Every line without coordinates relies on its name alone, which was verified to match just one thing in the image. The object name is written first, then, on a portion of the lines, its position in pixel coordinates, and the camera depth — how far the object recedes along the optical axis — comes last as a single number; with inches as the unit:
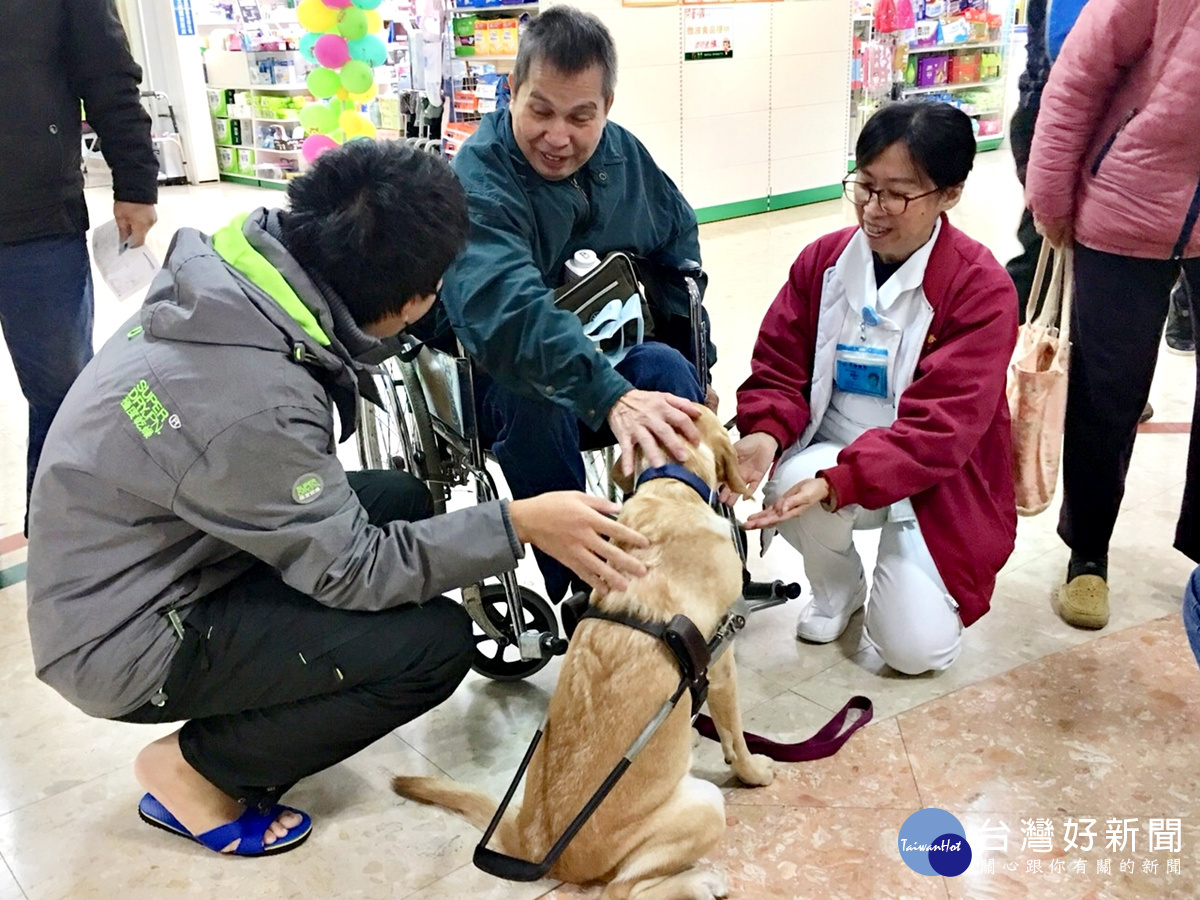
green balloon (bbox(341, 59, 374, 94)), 272.7
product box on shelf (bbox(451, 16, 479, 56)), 261.4
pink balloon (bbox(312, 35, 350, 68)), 265.0
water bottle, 81.6
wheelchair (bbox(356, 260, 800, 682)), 76.8
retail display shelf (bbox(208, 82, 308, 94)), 398.2
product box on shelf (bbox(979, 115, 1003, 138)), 442.4
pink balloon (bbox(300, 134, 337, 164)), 270.5
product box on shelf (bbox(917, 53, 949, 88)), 396.8
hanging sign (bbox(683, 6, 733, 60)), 275.7
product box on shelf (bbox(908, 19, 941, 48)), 385.7
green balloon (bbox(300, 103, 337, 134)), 283.3
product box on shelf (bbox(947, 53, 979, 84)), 410.3
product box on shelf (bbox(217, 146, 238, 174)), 431.2
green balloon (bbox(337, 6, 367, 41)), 262.2
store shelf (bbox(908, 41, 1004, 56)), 391.2
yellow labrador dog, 57.9
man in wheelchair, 69.6
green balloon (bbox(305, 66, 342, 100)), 273.6
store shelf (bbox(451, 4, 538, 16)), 253.4
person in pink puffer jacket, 77.4
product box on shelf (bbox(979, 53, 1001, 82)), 423.2
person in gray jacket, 54.1
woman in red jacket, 77.8
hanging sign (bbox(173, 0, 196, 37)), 402.6
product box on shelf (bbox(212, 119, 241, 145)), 424.8
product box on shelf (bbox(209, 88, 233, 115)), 424.5
